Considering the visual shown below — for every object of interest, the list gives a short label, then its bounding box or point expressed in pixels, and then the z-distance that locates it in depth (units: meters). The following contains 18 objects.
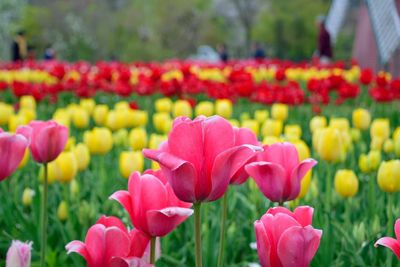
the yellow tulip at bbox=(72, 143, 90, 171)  4.90
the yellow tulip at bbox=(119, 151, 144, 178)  4.60
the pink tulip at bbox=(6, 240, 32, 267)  2.11
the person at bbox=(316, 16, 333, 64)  32.64
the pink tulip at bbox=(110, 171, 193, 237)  2.14
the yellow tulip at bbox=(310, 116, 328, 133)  6.19
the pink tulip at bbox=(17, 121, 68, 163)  3.24
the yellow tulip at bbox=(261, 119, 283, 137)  6.12
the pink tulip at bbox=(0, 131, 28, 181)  2.67
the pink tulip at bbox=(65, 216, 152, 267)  2.08
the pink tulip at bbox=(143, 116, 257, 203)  2.06
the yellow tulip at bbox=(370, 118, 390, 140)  6.00
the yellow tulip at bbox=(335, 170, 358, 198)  4.12
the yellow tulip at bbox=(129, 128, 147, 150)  5.93
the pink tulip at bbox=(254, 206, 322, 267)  1.99
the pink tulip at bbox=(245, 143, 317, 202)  2.62
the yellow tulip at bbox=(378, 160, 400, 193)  3.60
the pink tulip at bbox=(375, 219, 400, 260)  1.98
